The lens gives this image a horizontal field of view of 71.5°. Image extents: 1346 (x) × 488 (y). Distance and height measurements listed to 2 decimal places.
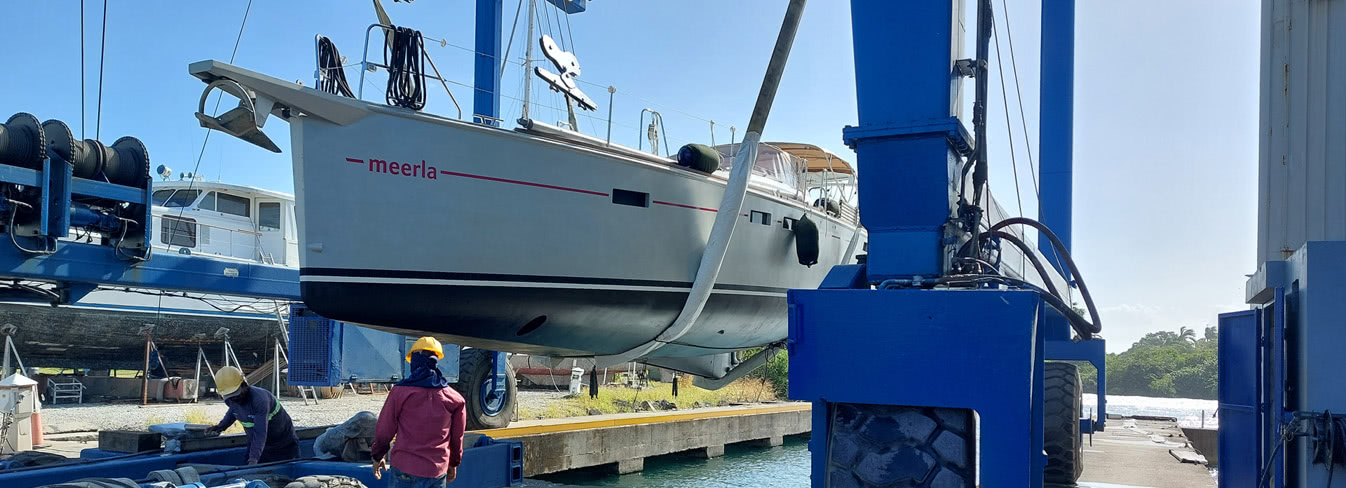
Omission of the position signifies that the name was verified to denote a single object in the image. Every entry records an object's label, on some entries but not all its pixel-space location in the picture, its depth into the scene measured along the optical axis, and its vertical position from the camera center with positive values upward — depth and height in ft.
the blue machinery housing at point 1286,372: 10.33 -1.14
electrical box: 29.84 -5.04
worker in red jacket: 15.06 -2.62
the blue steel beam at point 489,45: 35.24 +8.33
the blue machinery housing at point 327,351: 28.55 -2.75
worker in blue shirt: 20.27 -3.34
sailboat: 20.53 +1.00
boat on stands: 51.44 -3.12
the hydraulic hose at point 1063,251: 14.79 +0.48
